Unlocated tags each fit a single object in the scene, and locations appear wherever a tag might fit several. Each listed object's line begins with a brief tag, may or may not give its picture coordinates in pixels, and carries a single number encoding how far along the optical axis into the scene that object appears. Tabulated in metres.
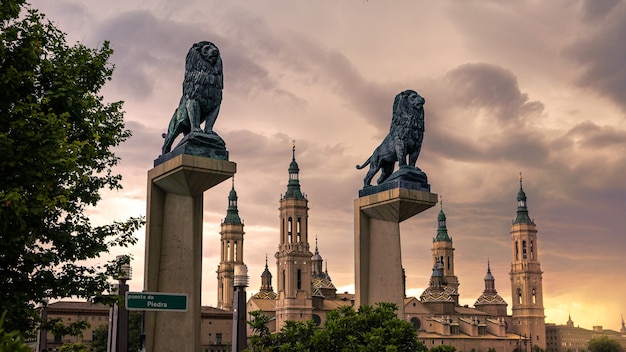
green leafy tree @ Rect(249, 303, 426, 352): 25.41
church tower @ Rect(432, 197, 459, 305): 189.38
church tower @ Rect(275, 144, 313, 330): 133.25
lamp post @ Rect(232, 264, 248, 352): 20.09
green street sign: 20.00
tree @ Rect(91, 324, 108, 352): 83.62
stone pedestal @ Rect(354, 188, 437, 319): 31.12
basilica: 136.00
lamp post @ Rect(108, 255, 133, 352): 20.38
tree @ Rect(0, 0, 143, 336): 16.84
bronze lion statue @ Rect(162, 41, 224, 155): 26.98
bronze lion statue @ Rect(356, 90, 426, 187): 32.19
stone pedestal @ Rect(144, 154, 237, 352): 25.38
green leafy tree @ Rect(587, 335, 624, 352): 149.62
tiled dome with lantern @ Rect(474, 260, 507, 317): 173.00
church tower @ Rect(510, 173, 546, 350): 168.50
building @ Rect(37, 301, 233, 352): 96.31
